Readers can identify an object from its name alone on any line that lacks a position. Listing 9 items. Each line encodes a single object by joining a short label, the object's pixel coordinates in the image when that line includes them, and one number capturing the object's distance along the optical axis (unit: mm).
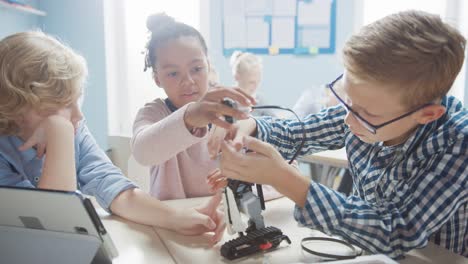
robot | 843
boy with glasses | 787
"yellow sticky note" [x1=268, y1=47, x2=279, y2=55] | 3541
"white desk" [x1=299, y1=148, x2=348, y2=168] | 2061
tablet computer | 640
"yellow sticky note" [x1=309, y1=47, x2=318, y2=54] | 3508
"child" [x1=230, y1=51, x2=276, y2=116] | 3111
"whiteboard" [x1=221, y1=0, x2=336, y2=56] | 3447
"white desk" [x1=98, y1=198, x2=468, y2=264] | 829
